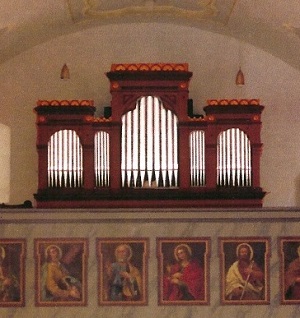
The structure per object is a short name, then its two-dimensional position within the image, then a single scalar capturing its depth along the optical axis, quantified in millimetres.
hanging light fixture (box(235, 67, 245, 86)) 18125
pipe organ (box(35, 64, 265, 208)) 17578
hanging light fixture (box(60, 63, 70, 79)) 18031
